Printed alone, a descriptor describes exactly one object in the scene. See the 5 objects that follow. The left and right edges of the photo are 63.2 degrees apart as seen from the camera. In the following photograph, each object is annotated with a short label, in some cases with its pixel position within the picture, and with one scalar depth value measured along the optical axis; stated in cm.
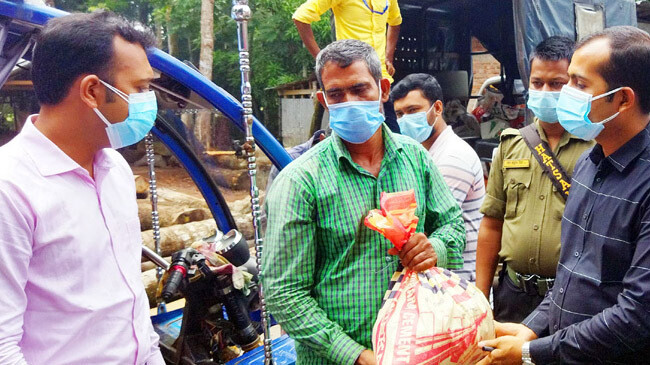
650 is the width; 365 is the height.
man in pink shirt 133
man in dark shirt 155
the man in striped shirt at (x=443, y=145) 288
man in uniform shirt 238
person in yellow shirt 480
